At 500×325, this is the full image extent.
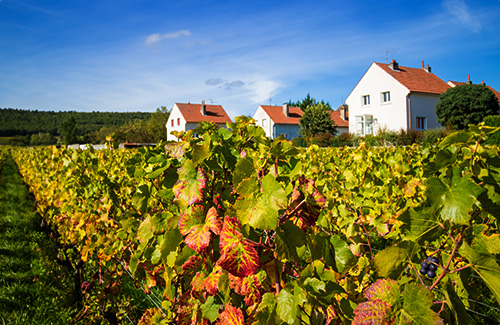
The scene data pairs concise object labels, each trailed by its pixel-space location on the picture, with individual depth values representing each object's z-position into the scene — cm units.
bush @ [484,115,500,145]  1331
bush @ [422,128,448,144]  2563
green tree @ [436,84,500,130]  2897
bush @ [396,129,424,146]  2624
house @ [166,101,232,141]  5105
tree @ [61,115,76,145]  8436
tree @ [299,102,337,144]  4184
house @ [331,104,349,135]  5009
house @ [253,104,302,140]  4841
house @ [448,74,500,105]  3828
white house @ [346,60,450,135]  3281
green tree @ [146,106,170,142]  6712
